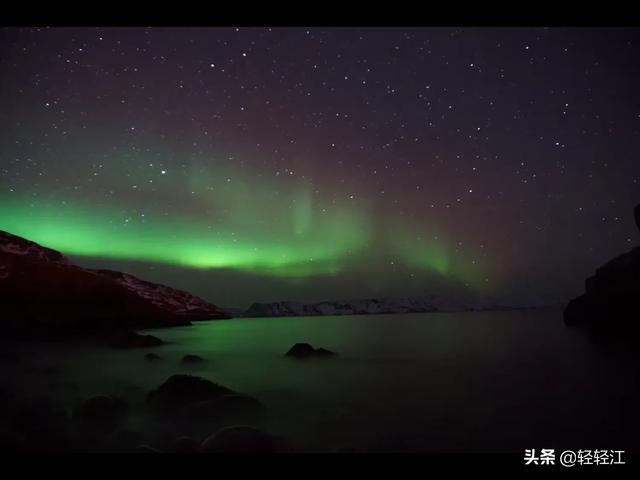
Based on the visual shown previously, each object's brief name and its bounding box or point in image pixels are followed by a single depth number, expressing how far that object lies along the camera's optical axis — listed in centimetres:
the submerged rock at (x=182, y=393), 642
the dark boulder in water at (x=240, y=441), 444
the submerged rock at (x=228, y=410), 604
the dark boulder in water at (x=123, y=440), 532
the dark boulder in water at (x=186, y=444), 522
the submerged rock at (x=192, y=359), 1174
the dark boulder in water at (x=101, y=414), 579
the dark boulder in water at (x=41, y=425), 525
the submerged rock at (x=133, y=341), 1582
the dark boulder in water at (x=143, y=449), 445
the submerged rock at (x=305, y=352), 1199
